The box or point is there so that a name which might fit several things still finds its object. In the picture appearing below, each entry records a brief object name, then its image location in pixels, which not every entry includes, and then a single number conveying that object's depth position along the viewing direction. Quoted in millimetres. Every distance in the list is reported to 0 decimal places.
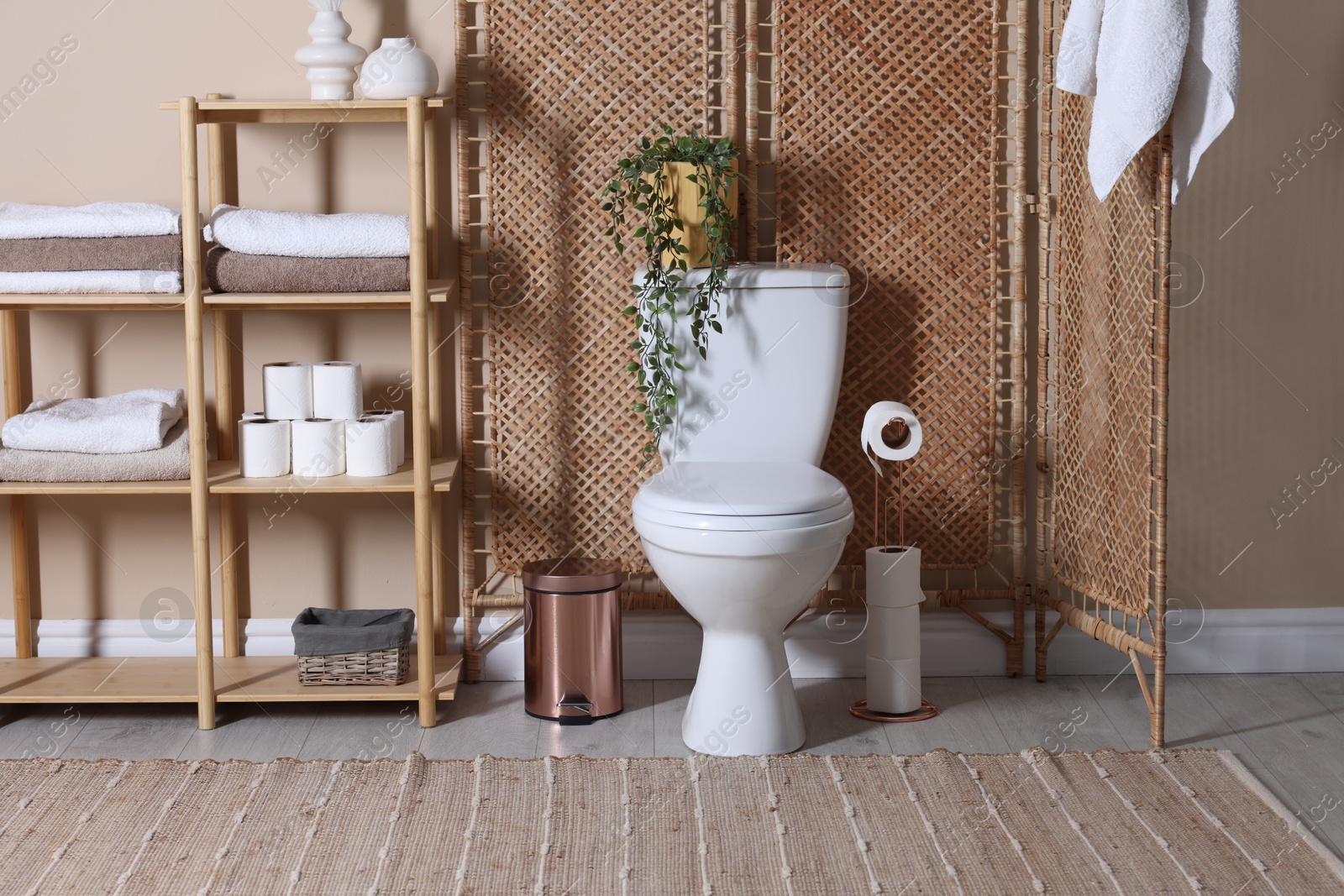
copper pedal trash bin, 2463
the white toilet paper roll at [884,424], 2461
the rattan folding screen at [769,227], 2562
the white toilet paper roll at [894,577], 2484
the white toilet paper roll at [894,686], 2484
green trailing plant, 2430
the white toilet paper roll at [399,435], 2490
